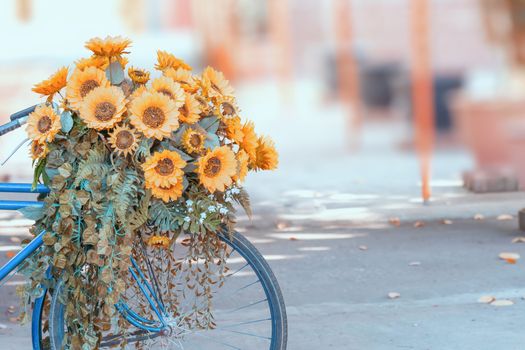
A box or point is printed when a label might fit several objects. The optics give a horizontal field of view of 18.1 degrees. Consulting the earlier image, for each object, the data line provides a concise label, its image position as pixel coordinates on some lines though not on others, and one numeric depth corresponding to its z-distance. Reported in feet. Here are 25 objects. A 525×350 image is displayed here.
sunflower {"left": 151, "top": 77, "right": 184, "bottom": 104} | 19.35
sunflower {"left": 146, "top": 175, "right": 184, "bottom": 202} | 18.88
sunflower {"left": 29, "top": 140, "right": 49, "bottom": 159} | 19.35
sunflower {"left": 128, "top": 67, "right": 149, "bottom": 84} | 20.08
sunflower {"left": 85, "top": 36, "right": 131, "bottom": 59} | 19.76
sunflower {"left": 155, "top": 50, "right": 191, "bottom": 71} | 20.52
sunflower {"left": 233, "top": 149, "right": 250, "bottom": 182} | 19.79
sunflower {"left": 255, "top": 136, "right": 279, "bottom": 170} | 20.64
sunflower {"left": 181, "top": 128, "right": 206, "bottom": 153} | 19.34
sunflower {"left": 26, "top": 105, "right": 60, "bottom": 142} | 19.22
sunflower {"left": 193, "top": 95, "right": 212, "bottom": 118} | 19.87
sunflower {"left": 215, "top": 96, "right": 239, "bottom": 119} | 20.05
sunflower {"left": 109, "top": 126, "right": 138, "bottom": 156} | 19.07
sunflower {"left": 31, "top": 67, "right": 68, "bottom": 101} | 19.72
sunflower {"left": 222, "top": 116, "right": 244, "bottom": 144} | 20.01
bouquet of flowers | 19.10
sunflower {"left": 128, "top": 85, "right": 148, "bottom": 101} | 19.29
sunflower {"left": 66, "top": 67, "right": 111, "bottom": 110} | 19.25
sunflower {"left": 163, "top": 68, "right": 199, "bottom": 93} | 19.92
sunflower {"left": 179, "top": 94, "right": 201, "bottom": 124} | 19.45
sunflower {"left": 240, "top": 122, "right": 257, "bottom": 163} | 20.16
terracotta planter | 49.44
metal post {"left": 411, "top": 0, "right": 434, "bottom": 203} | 42.73
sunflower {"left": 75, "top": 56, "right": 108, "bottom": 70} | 19.69
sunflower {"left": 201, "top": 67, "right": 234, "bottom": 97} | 20.05
